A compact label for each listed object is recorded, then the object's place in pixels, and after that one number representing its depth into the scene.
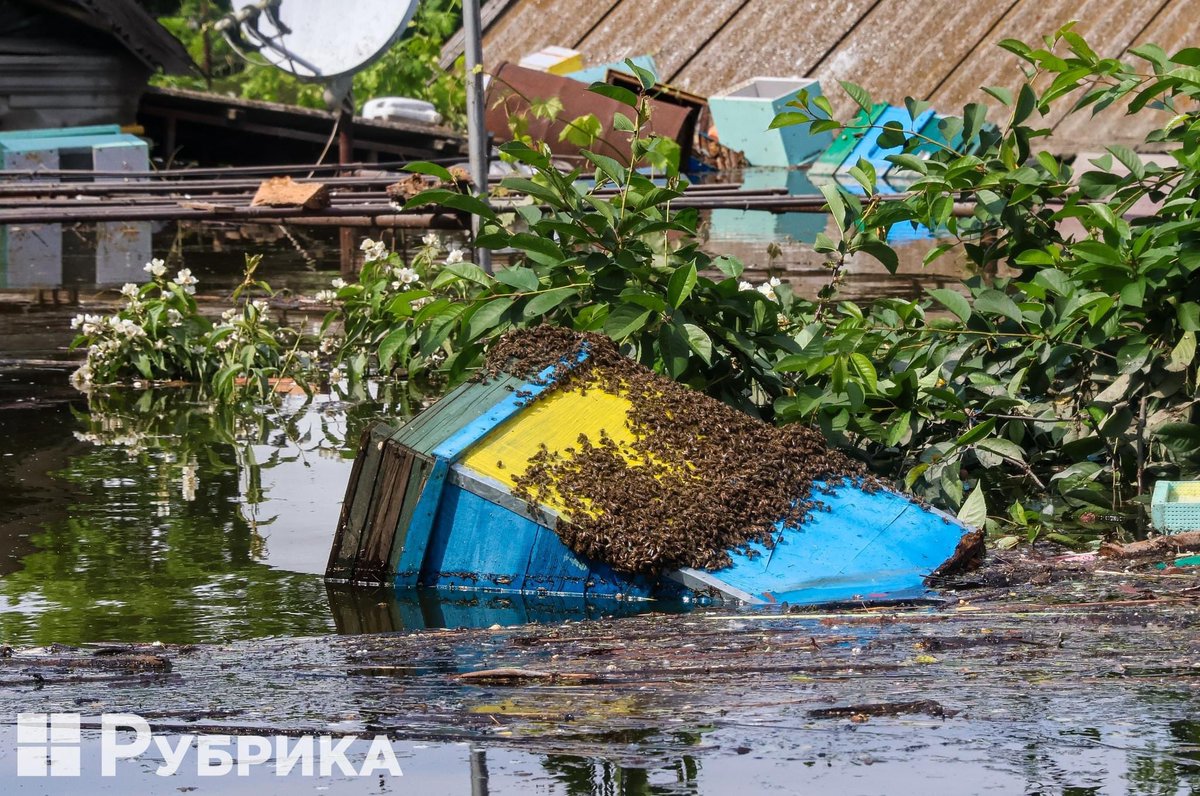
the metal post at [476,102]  15.81
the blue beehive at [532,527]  9.51
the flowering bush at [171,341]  16.30
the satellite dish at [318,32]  22.66
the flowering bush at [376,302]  16.45
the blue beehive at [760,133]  46.31
